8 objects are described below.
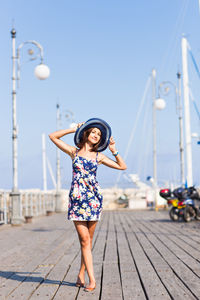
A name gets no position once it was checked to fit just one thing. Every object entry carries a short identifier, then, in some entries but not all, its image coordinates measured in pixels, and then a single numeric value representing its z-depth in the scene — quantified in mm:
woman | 5078
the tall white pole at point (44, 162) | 57462
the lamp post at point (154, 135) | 31369
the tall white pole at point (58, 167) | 31231
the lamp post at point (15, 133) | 16812
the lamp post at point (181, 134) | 29922
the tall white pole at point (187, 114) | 18547
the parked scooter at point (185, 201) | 16219
